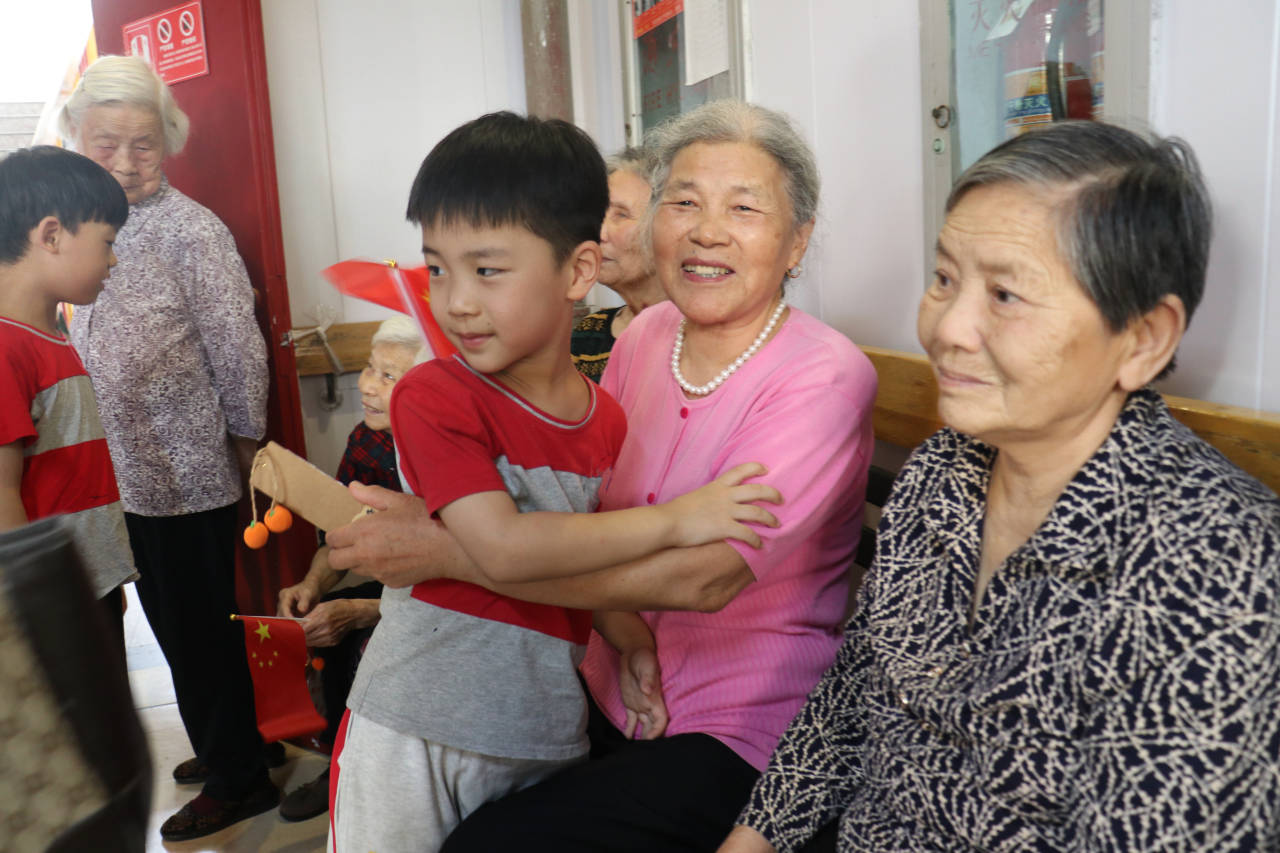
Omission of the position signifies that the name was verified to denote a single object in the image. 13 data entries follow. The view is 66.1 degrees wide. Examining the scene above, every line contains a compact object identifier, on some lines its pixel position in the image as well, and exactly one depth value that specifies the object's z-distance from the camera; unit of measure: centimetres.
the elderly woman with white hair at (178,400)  274
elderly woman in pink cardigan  131
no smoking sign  347
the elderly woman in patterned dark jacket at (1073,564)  83
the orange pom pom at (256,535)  209
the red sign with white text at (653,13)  287
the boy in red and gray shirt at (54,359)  199
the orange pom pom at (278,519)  191
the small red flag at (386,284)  159
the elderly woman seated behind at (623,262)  238
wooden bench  112
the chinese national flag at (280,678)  244
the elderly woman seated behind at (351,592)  256
